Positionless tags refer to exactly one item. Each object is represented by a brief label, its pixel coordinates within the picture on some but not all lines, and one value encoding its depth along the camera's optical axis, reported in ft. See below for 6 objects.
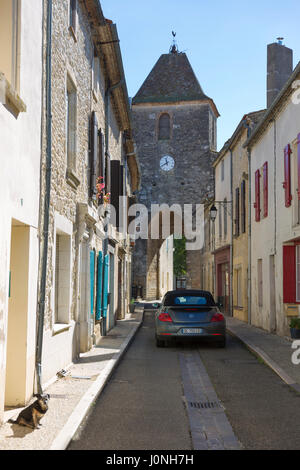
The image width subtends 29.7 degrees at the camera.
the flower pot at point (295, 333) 43.45
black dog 18.24
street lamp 74.64
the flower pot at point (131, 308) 88.33
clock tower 131.34
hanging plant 42.35
